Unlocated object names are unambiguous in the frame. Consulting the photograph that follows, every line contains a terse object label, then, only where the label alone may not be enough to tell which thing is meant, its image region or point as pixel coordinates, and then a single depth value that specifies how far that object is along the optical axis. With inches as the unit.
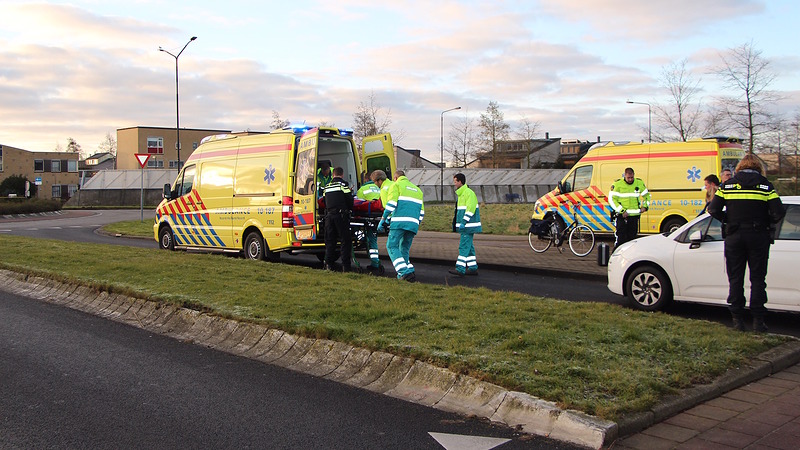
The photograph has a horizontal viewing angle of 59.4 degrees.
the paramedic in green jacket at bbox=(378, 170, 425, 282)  437.1
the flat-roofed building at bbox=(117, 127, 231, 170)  3068.4
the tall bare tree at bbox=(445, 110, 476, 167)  2664.9
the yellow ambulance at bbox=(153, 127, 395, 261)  517.7
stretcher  513.3
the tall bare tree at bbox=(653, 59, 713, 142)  1338.6
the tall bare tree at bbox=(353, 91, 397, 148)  2041.1
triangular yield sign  1061.1
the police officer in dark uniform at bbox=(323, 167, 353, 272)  467.8
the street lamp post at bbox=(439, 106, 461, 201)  2135.5
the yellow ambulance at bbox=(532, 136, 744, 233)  679.7
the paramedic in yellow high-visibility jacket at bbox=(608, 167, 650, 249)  524.4
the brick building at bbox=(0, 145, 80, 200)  3356.3
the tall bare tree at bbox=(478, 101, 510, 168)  2576.3
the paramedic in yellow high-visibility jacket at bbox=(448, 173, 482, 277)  488.1
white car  311.1
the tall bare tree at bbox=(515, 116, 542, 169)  2694.4
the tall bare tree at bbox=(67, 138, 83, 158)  4645.7
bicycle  604.1
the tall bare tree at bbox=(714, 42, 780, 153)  1062.4
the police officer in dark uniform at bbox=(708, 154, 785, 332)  278.8
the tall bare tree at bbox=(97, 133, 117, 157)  4175.7
